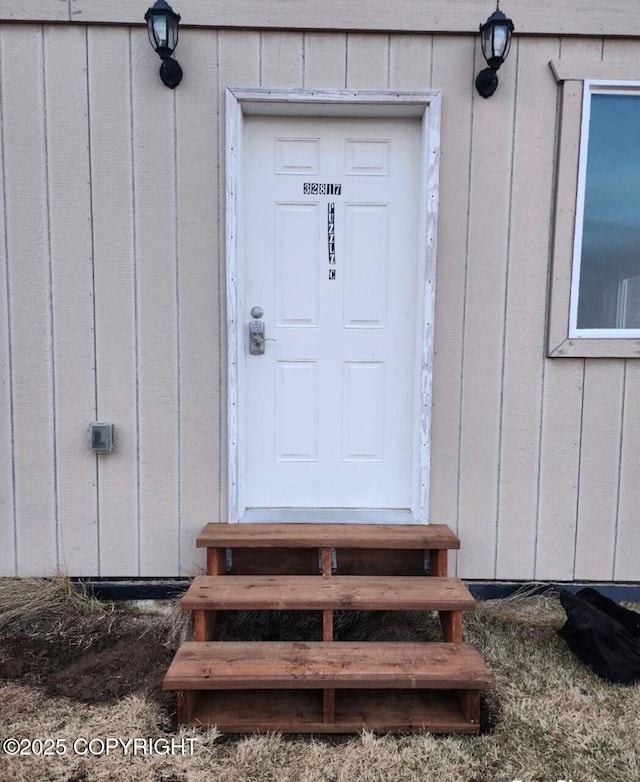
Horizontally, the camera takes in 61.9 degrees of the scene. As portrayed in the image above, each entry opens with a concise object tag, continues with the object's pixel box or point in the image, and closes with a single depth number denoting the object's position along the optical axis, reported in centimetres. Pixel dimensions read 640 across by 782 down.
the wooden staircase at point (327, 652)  166
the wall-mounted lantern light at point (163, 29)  211
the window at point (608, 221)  234
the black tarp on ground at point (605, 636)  194
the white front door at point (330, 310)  241
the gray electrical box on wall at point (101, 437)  237
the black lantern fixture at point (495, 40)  213
